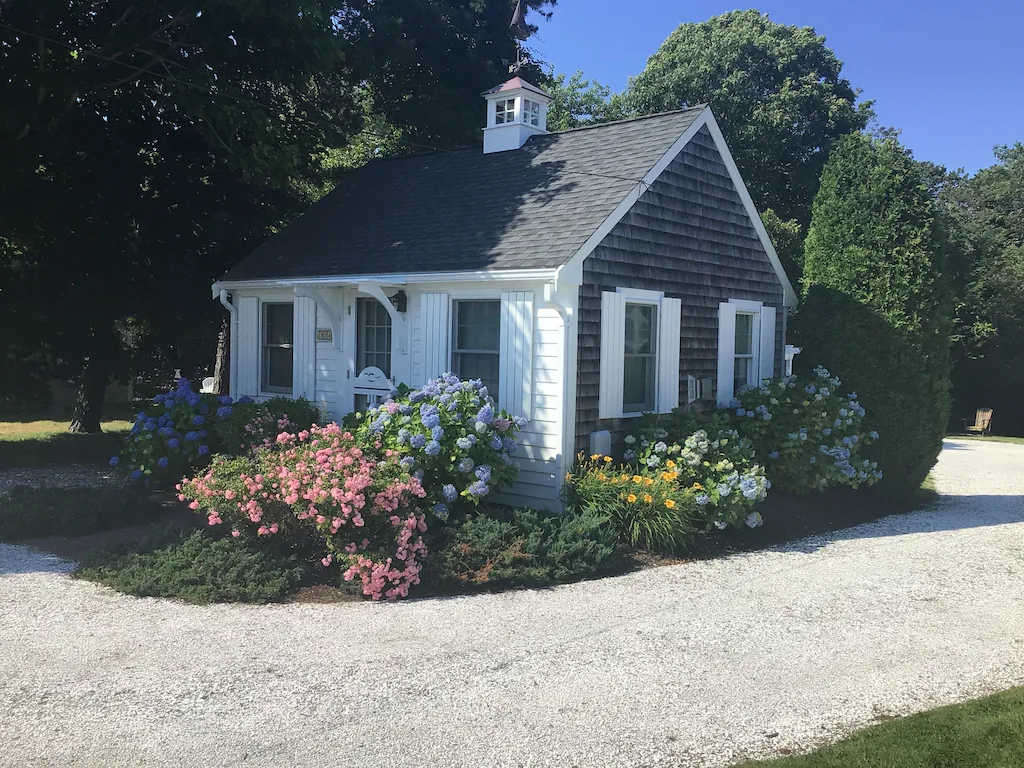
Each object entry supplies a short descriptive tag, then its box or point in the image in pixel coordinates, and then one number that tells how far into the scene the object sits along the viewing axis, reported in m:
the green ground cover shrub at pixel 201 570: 6.79
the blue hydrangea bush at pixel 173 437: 10.69
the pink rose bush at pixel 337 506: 7.05
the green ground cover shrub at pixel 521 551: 7.34
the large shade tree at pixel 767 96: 28.81
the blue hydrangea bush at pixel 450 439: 8.09
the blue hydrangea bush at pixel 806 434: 10.69
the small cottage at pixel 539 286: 9.59
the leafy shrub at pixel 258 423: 10.39
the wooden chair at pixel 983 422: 28.31
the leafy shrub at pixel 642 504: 8.58
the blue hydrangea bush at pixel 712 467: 8.89
